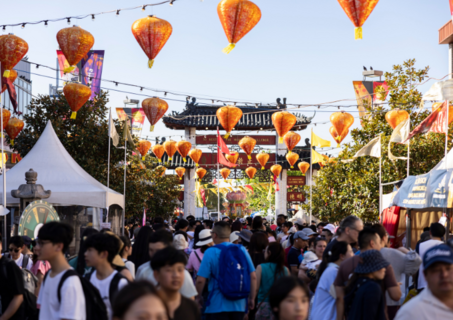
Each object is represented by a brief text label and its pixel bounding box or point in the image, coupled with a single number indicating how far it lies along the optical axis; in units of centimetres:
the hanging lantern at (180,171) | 3509
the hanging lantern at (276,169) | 3406
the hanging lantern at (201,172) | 3450
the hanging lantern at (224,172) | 3484
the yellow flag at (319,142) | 2326
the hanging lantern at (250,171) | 3428
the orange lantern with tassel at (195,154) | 2842
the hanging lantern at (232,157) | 3086
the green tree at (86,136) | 1966
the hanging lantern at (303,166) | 3138
